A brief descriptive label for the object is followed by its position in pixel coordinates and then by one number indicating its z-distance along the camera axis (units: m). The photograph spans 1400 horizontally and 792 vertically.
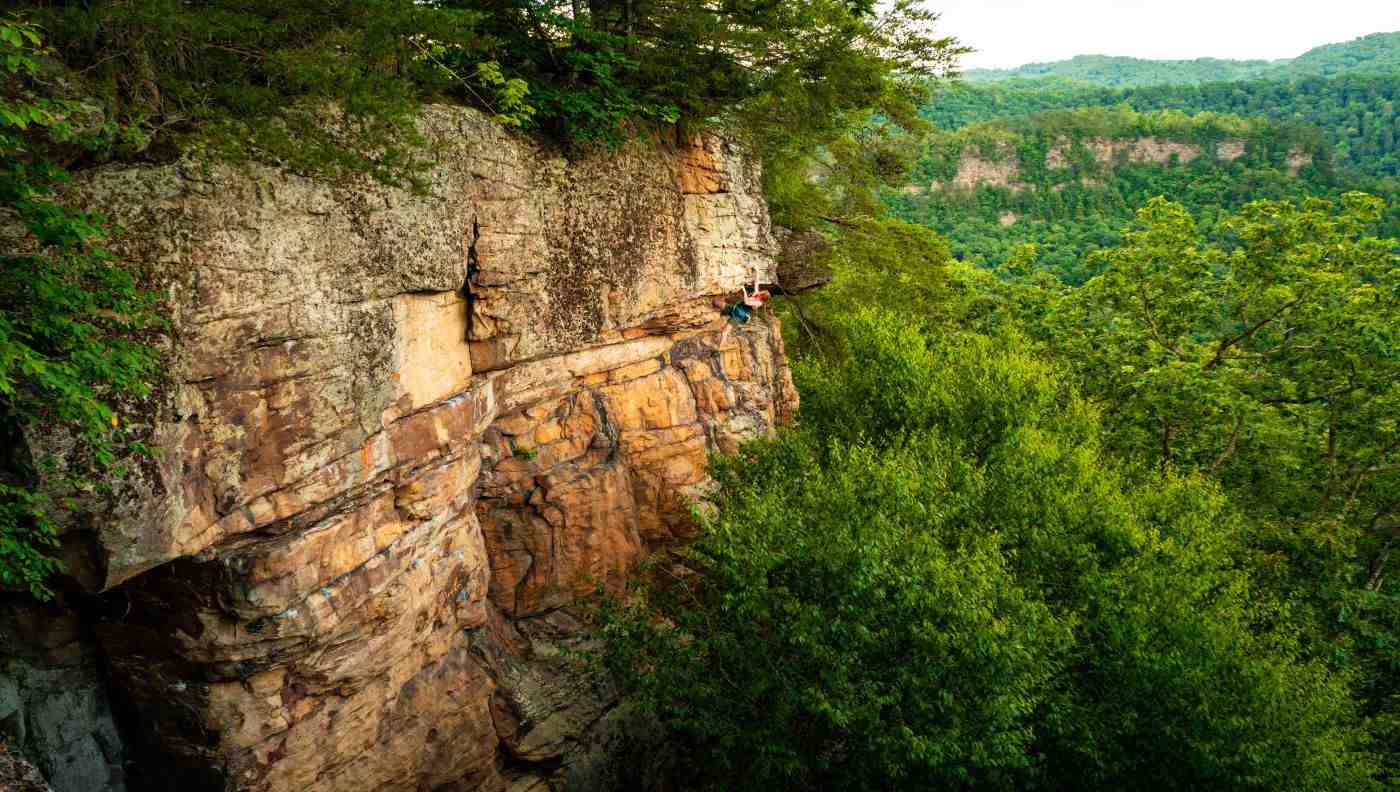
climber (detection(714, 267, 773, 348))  16.12
